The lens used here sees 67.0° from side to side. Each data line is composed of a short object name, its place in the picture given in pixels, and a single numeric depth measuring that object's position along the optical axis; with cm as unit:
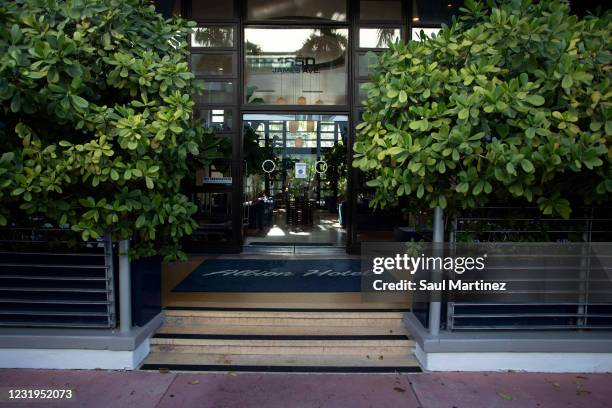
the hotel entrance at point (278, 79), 740
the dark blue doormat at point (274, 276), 553
